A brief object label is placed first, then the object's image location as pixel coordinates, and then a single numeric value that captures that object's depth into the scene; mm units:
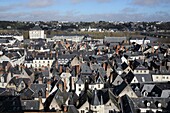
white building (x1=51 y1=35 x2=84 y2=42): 150538
